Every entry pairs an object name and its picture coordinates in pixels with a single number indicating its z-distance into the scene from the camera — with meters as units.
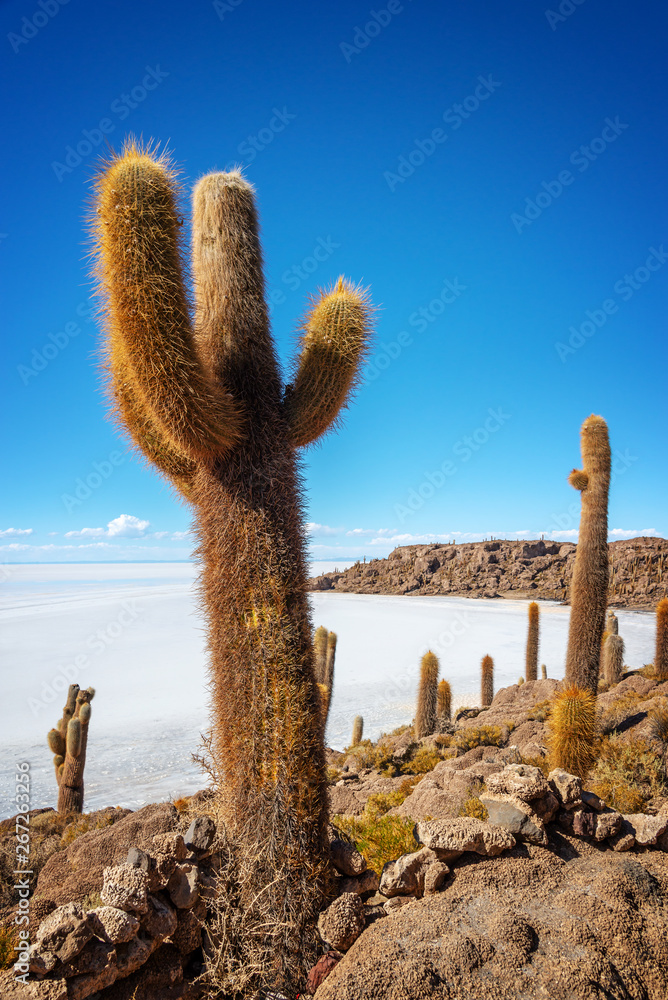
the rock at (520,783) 4.00
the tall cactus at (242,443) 3.09
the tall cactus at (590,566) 10.49
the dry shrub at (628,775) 6.27
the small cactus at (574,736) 7.00
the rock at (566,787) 4.17
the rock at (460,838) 3.58
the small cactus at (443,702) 15.22
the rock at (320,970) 2.94
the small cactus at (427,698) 14.27
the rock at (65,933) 2.56
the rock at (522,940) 2.70
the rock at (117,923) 2.76
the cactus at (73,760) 9.85
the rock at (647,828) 4.10
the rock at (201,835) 3.54
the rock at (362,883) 3.54
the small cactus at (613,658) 16.30
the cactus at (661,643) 14.17
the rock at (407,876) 3.49
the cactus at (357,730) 15.95
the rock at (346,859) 3.53
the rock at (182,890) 3.22
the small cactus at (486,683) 18.80
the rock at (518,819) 3.81
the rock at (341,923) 3.09
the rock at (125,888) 2.88
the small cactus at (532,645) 17.52
